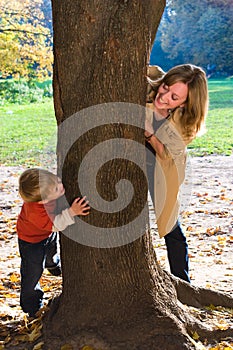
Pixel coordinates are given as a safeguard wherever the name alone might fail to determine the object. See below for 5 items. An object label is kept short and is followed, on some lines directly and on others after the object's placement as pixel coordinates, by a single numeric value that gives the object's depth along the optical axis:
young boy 3.38
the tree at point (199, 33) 29.19
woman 3.64
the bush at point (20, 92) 26.14
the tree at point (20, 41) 13.89
